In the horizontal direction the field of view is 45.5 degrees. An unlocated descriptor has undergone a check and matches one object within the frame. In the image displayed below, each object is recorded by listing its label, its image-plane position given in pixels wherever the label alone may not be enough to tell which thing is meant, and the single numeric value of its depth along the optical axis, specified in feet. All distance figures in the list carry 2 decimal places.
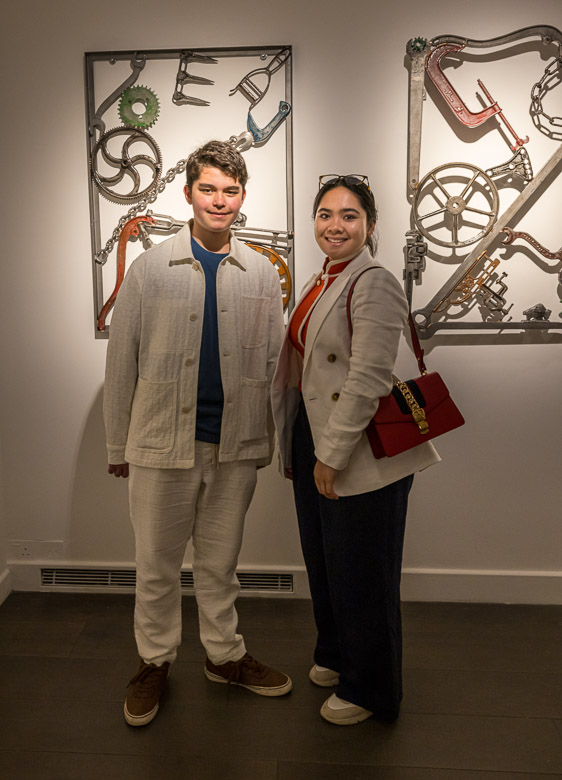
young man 6.12
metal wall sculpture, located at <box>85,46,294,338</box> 7.65
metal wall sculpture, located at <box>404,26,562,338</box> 7.49
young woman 5.40
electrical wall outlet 8.86
